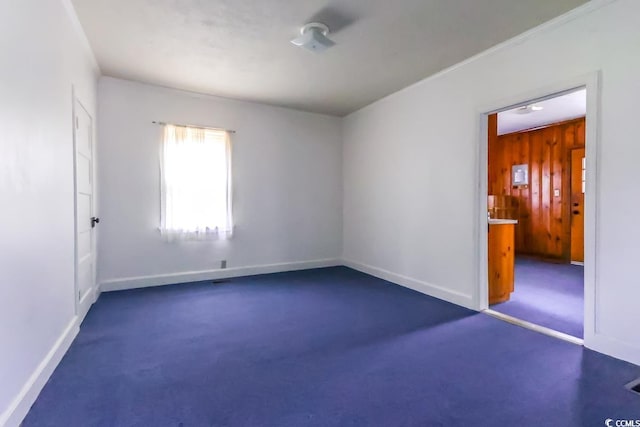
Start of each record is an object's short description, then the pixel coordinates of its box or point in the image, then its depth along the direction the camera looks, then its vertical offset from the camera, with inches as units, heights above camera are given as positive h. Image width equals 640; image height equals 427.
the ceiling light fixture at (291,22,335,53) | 106.7 +58.3
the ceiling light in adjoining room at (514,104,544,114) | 198.7 +63.2
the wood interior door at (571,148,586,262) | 233.6 +3.7
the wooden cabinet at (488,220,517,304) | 139.9 -23.4
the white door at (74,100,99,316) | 113.5 -1.7
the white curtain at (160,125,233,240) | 169.5 +13.6
